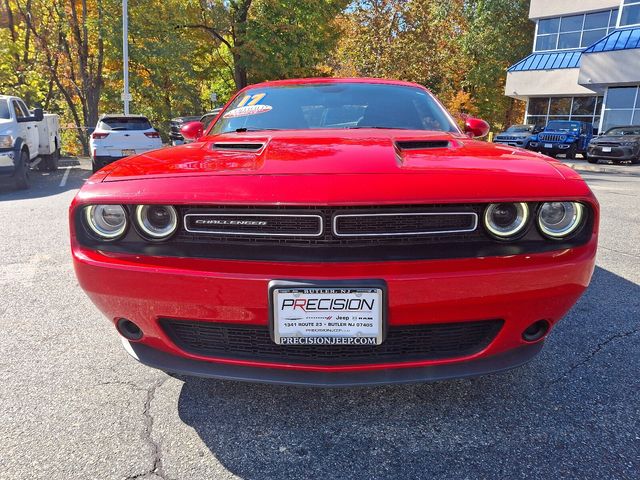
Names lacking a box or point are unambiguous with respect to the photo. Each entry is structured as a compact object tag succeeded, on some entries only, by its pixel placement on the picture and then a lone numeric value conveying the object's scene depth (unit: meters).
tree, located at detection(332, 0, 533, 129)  23.06
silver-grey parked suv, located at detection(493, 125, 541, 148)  21.03
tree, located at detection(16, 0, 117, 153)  19.06
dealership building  22.59
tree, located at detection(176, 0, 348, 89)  19.81
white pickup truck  9.09
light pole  17.31
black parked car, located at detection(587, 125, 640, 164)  17.09
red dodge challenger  1.71
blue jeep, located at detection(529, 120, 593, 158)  19.69
